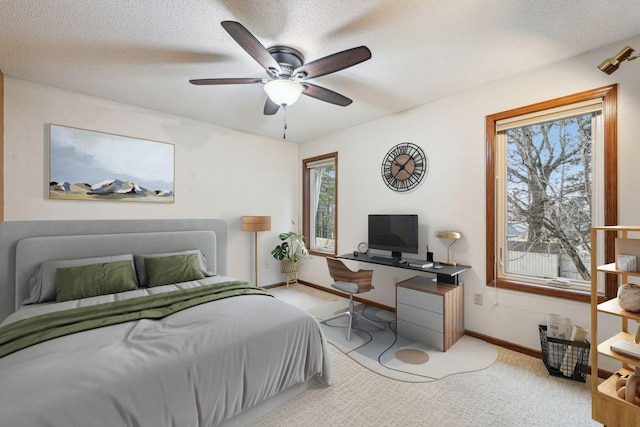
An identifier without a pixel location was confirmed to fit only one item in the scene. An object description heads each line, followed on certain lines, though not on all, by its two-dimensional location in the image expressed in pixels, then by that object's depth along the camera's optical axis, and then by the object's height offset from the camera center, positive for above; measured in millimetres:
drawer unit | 2664 -1029
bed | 1264 -777
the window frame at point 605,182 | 2164 +293
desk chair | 2930 -721
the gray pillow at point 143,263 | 2980 -580
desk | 2760 -584
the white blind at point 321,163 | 4727 +965
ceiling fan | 1761 +1107
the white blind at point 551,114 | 2305 +952
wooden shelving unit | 1539 -1055
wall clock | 3414 +649
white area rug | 2320 -1366
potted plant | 4848 -696
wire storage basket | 2160 -1191
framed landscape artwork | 2992 +596
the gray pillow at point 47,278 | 2469 -610
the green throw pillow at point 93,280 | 2426 -631
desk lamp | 2941 -239
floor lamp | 4277 -134
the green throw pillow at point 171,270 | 2898 -623
